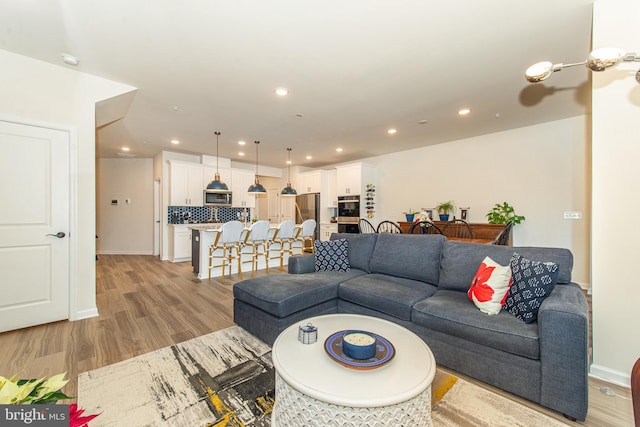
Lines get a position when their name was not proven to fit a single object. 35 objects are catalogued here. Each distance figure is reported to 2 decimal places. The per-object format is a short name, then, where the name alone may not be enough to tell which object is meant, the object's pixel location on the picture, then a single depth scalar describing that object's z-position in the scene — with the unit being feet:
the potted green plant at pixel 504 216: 15.30
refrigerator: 25.07
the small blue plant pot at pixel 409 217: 18.21
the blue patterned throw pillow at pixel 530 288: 5.90
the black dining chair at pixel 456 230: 15.79
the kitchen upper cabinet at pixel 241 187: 23.95
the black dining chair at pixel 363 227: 22.06
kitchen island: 15.89
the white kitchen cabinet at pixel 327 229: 24.42
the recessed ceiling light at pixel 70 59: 8.64
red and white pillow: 6.43
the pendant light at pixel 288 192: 20.22
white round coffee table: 3.71
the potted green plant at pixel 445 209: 16.97
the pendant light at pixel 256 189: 18.88
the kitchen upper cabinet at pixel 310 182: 25.05
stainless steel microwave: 22.48
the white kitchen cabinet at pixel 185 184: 20.95
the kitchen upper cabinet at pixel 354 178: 21.86
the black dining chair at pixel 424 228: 14.16
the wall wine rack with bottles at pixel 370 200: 22.34
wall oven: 22.07
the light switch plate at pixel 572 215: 13.93
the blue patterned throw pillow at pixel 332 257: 10.71
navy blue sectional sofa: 5.13
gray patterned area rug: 5.12
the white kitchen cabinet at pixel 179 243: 20.70
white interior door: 8.79
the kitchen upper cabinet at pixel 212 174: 22.48
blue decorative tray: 4.31
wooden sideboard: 14.62
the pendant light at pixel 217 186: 18.24
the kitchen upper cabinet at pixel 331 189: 25.08
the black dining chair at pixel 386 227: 21.44
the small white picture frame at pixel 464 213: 17.06
